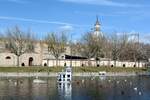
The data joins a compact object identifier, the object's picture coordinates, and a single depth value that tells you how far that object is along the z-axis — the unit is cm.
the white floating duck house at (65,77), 8176
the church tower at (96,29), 19312
